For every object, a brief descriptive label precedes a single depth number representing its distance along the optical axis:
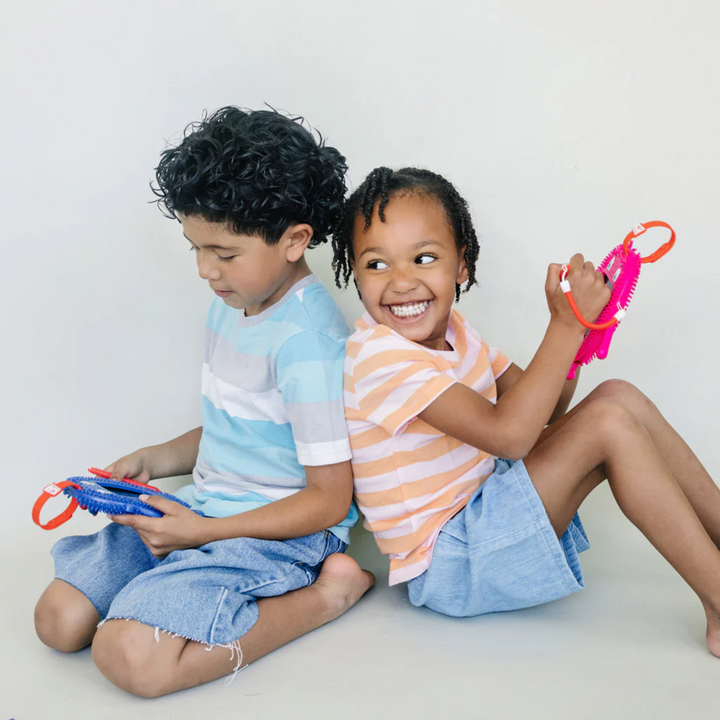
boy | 1.06
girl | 1.08
